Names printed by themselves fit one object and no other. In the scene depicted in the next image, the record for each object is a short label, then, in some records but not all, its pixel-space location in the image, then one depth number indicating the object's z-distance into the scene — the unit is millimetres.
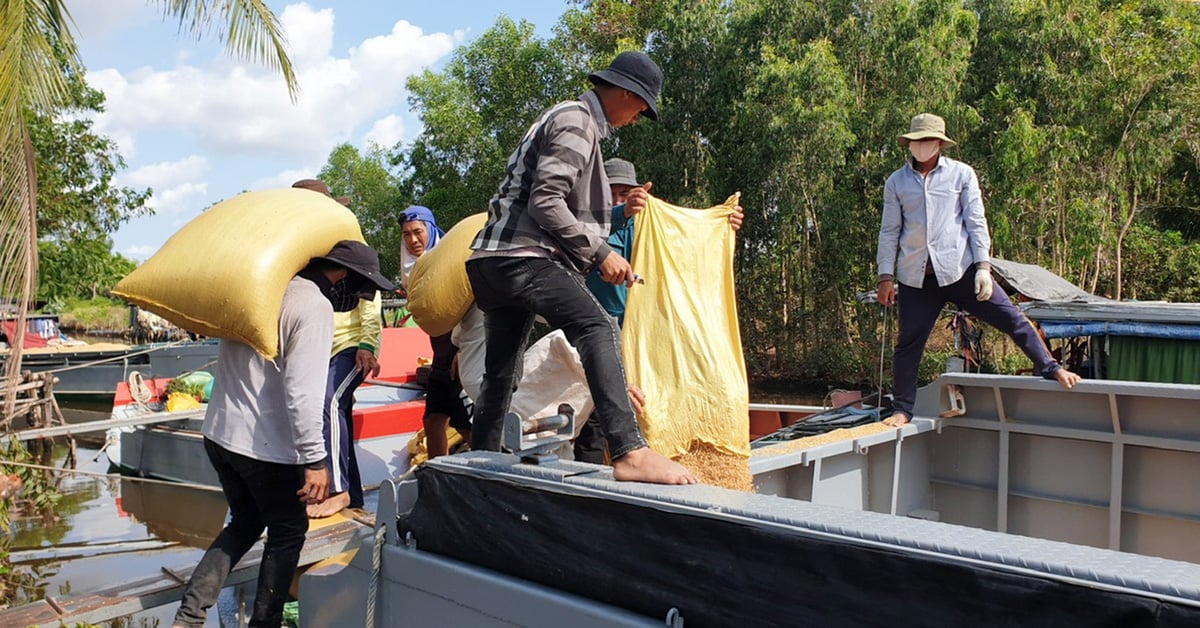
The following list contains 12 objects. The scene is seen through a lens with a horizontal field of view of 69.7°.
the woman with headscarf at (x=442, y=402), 4680
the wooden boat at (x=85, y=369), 22133
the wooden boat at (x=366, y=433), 7069
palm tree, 5473
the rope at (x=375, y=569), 2387
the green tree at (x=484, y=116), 24469
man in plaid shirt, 2580
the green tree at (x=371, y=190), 37375
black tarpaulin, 1276
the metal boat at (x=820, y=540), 1317
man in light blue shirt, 4266
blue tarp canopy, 7723
